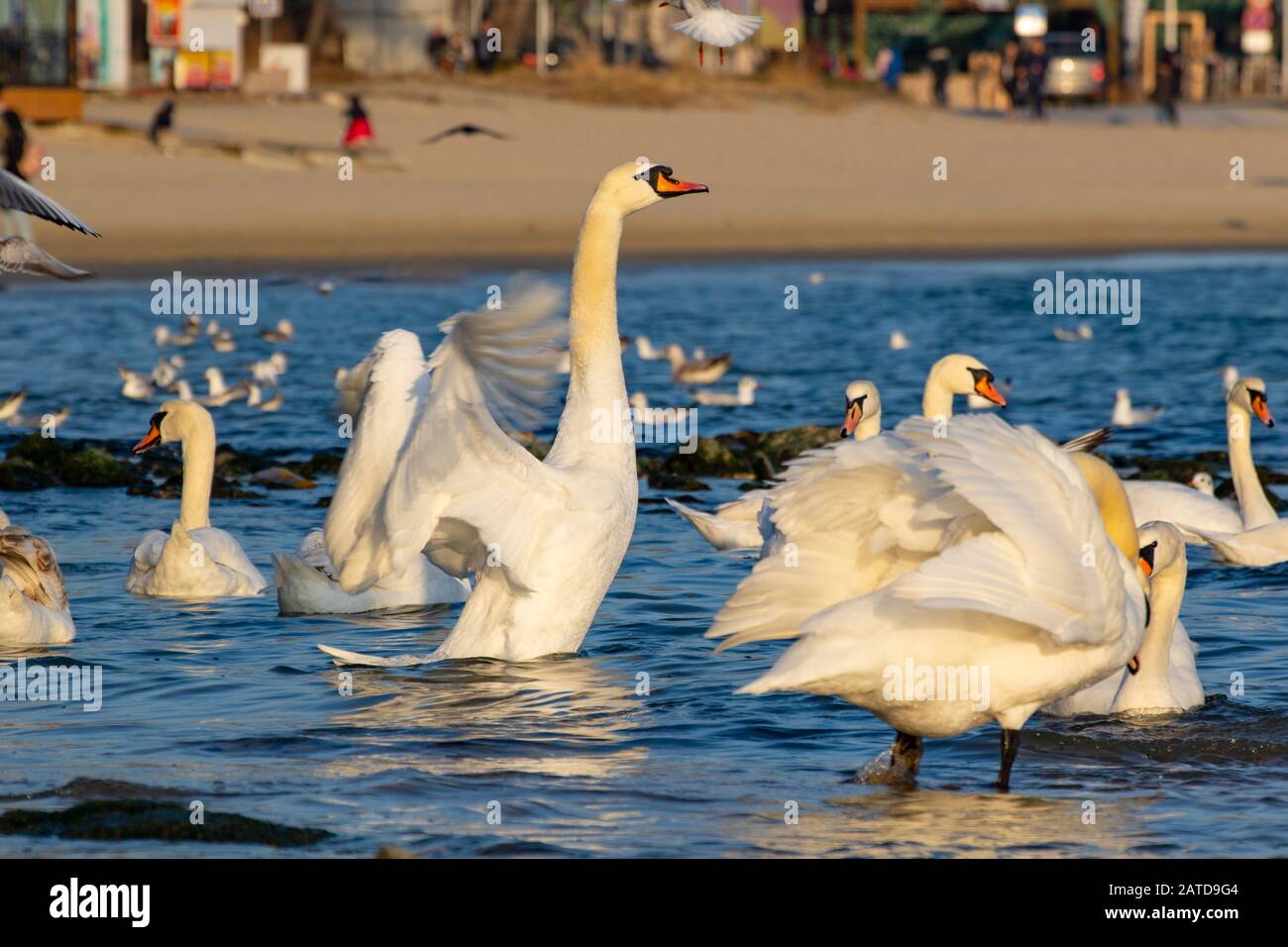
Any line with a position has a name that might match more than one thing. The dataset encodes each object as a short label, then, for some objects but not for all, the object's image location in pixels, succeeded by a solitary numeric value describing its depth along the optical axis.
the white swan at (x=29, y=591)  8.59
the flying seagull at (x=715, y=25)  7.41
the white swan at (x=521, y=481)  7.33
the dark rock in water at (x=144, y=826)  6.02
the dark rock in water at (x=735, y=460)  13.13
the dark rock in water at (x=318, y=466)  13.27
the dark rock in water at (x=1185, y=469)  12.89
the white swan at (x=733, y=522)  10.15
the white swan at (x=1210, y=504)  10.82
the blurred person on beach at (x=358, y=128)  31.52
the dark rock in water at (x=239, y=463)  13.31
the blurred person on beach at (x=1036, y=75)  42.00
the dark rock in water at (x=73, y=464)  12.82
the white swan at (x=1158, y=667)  7.69
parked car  49.44
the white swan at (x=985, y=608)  5.98
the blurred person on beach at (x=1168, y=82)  41.25
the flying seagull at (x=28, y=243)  8.62
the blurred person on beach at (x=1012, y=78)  42.44
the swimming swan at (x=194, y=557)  9.81
